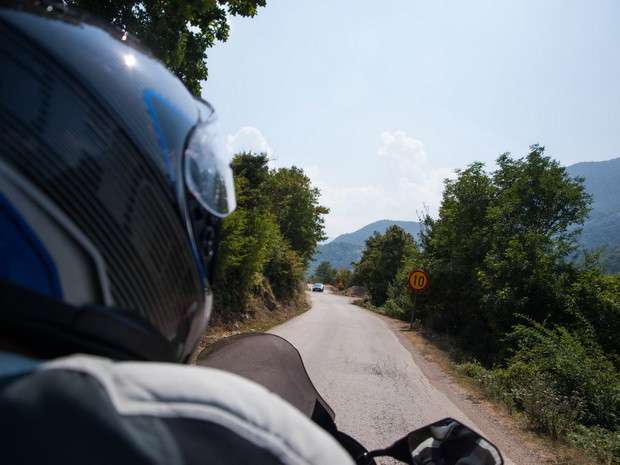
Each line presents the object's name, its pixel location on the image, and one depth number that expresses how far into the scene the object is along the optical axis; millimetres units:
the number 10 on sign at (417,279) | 16047
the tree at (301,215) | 33500
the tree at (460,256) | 15414
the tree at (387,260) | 39562
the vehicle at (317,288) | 60781
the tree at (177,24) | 4648
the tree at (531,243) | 11727
